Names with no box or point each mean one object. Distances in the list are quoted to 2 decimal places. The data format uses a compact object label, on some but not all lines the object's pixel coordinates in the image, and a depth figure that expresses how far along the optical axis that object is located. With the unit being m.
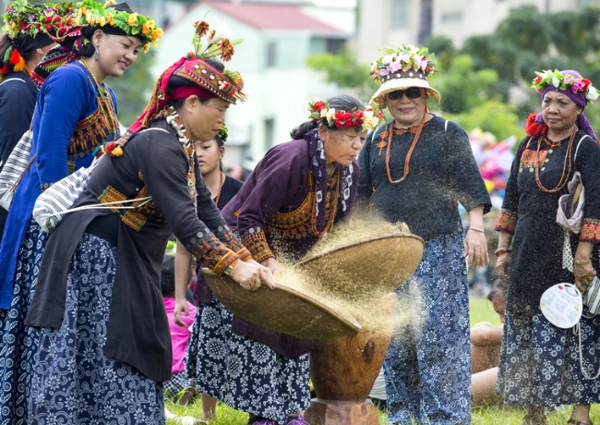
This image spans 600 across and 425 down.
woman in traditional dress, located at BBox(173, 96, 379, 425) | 10.00
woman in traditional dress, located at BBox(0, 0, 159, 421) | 9.26
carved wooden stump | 10.59
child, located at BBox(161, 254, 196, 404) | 13.01
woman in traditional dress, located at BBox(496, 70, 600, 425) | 11.85
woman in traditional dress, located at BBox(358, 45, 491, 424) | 11.60
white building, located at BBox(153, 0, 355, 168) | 80.25
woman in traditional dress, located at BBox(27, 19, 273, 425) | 8.21
